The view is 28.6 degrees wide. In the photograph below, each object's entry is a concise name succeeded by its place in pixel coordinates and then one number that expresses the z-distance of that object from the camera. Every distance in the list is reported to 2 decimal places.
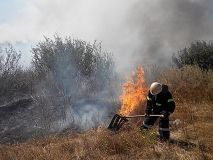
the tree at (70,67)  21.30
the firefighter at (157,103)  12.27
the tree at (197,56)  25.02
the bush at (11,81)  24.77
